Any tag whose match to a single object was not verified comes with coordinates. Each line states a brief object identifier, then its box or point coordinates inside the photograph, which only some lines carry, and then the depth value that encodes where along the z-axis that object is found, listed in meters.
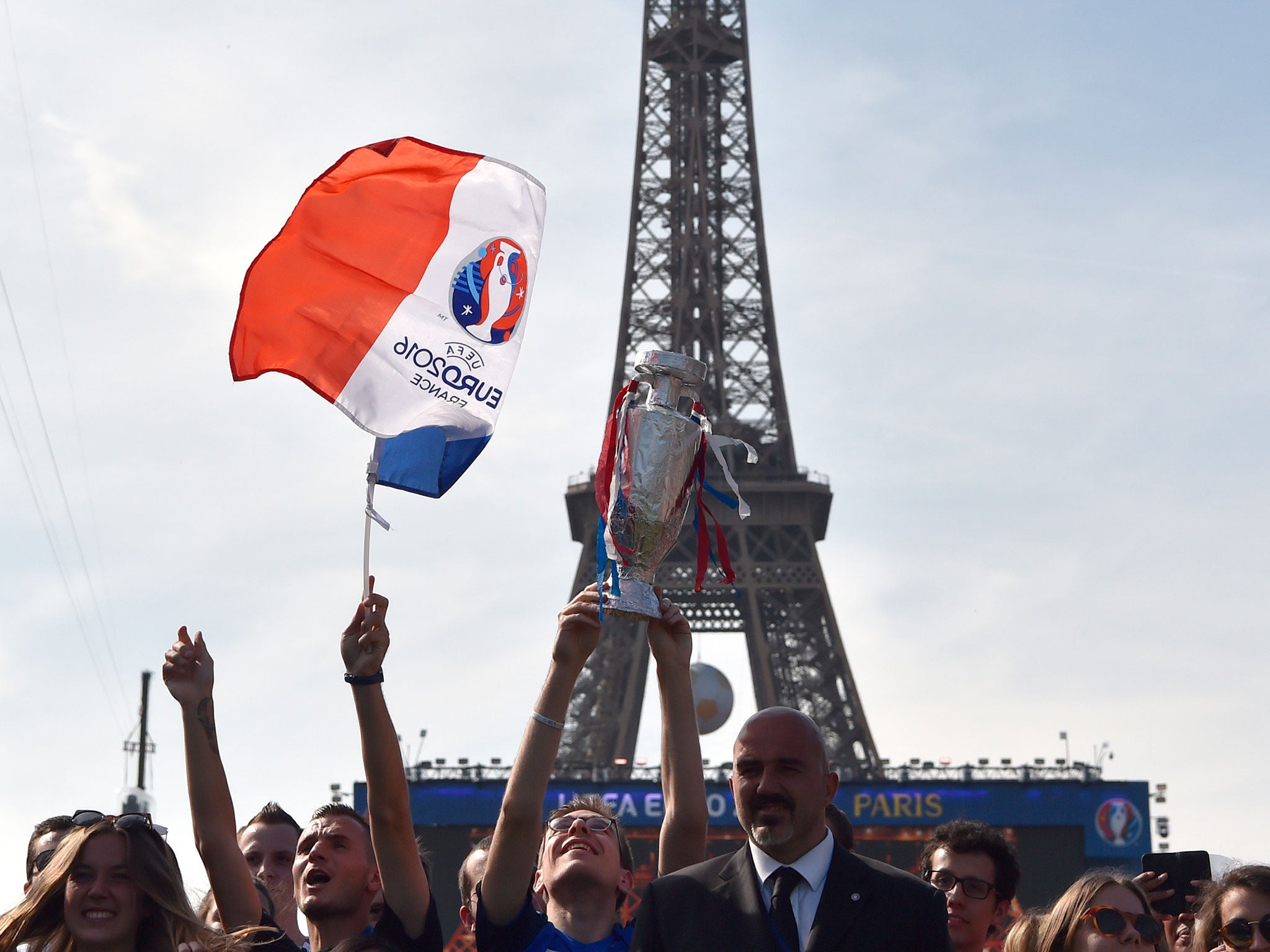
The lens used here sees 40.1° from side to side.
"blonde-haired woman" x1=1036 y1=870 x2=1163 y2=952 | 5.24
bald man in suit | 4.72
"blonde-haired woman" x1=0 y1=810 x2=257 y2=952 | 5.41
